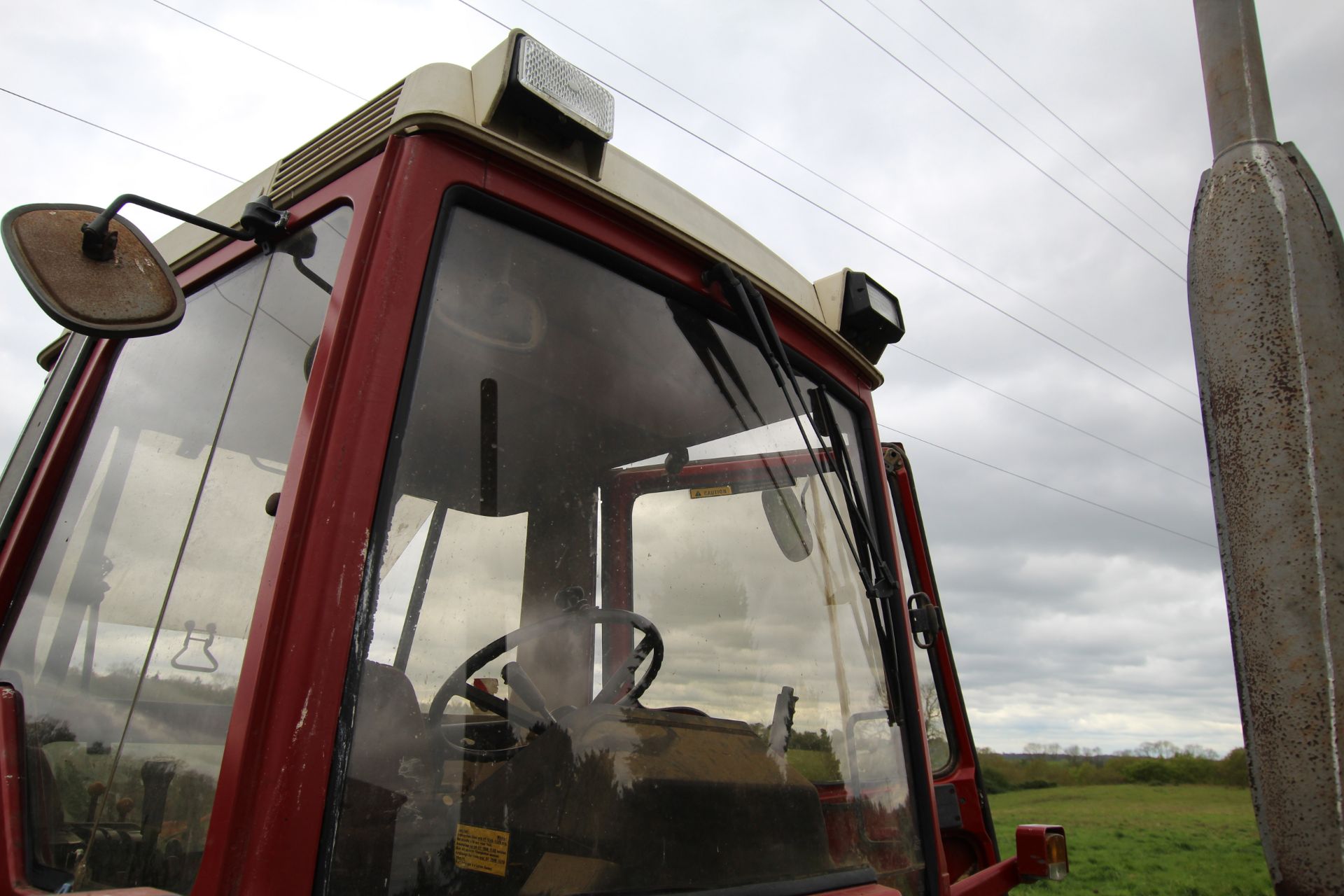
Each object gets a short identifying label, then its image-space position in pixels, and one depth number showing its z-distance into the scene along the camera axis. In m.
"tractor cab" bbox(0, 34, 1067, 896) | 1.03
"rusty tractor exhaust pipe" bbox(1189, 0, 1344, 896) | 0.63
